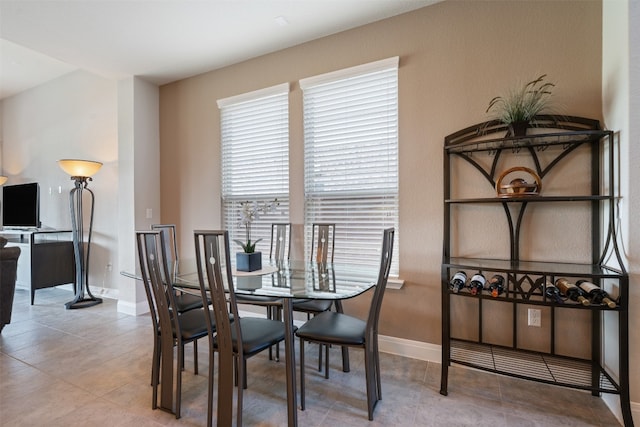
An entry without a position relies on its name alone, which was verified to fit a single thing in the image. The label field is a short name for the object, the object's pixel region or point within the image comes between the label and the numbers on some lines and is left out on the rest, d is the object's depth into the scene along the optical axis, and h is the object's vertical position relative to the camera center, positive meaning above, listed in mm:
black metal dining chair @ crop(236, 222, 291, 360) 2957 -315
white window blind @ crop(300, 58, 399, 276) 2711 +508
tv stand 4121 -641
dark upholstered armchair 3033 -638
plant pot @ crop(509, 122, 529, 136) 2049 +543
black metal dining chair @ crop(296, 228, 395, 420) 1781 -716
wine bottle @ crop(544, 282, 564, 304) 1833 -490
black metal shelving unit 1820 -357
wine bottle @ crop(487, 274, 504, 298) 1965 -477
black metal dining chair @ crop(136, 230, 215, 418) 1817 -528
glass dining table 1668 -454
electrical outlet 2199 -752
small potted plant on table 2371 -314
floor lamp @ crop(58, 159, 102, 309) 3930 -296
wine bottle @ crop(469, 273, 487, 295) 1984 -469
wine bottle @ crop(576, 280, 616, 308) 1726 -478
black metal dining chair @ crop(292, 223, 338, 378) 2826 -285
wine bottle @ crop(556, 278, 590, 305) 1791 -477
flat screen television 4648 +116
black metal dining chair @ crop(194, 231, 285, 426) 1561 -654
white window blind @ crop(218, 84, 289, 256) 3219 +599
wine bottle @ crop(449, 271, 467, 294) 2072 -478
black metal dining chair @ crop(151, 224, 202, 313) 2396 -450
